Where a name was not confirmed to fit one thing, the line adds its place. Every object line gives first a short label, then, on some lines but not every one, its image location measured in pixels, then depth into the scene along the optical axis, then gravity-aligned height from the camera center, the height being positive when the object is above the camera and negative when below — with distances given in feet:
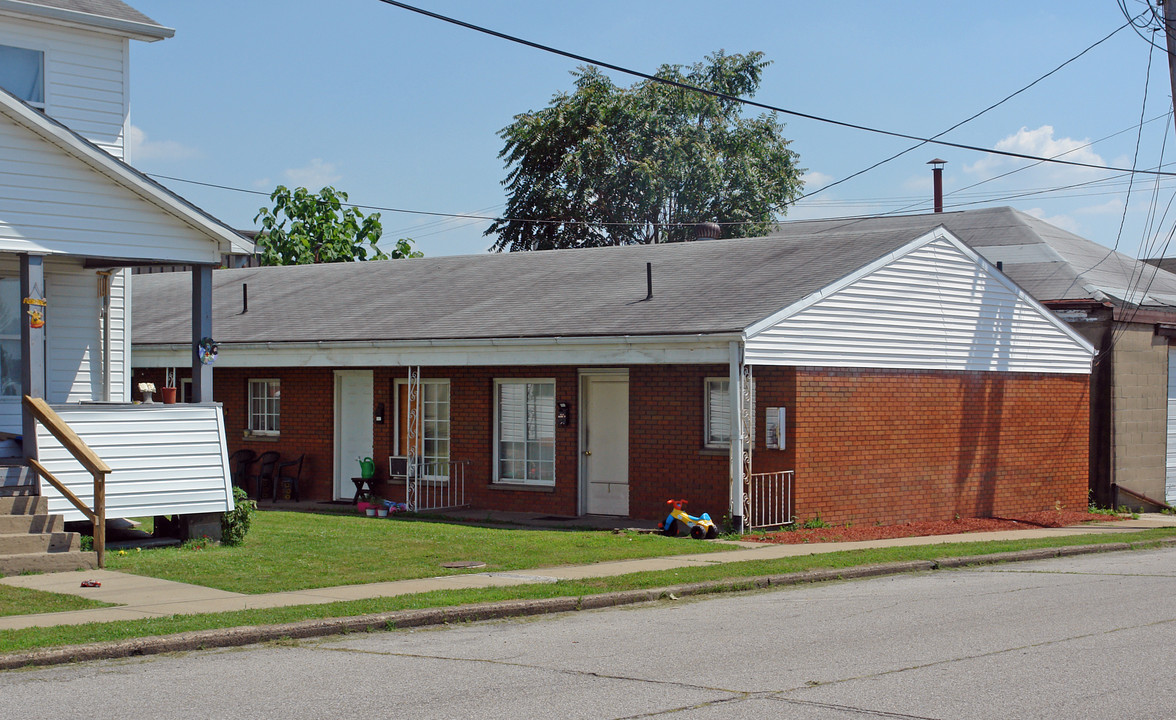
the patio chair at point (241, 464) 74.79 -3.52
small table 67.92 -4.35
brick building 57.41 +1.49
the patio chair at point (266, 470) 73.67 -3.82
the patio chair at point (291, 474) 72.84 -4.01
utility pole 57.36 +17.99
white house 43.42 +5.93
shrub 47.47 -4.53
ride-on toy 53.67 -5.18
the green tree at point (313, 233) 165.99 +24.31
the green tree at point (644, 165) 143.95 +29.33
